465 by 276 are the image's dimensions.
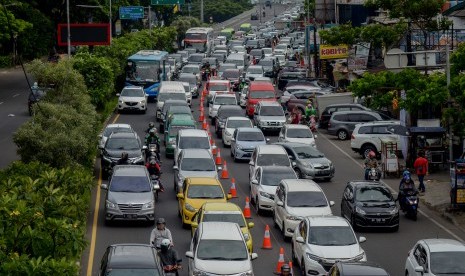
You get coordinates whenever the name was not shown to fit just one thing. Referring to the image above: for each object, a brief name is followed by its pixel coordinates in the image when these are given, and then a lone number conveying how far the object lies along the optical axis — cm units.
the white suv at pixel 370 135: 4909
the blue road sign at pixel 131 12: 10100
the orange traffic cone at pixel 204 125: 5656
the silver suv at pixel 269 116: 5531
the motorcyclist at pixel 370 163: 4093
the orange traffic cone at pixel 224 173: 4388
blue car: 4756
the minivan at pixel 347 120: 5494
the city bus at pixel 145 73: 7131
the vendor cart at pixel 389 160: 4378
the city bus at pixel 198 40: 11262
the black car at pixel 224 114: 5481
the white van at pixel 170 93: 6197
